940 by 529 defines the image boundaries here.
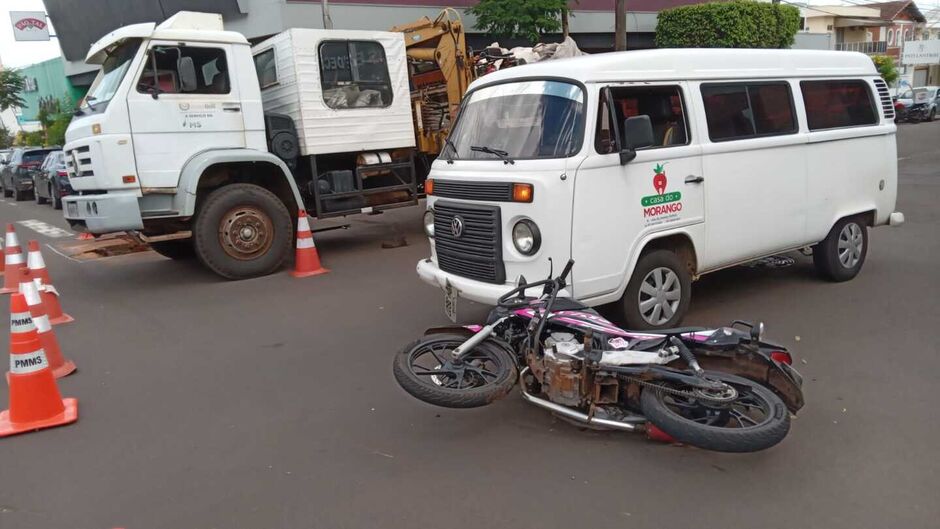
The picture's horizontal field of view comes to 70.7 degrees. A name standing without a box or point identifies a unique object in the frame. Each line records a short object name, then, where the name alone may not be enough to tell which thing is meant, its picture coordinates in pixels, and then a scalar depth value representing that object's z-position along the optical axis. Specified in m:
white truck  7.47
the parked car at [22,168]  20.88
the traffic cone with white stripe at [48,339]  5.16
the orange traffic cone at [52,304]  6.65
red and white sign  25.00
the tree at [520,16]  16.75
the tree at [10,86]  36.31
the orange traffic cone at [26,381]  4.16
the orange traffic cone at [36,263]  6.79
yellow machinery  9.98
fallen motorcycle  3.39
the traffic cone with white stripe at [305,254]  8.27
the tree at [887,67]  43.13
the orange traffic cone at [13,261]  6.89
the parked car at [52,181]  16.47
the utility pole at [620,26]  16.03
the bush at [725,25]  20.34
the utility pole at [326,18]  14.83
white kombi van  4.62
